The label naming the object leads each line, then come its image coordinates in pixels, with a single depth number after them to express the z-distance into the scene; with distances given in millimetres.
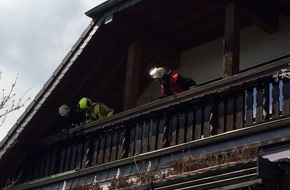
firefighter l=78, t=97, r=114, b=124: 12395
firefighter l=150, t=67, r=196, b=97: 11031
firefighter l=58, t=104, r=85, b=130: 12430
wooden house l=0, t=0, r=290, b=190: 8484
